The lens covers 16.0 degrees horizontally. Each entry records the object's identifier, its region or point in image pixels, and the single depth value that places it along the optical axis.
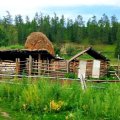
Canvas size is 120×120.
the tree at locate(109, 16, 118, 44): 122.12
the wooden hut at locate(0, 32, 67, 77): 30.88
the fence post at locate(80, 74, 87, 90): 15.09
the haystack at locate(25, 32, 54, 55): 42.91
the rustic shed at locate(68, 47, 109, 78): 38.69
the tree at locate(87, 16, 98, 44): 123.38
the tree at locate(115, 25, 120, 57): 97.90
